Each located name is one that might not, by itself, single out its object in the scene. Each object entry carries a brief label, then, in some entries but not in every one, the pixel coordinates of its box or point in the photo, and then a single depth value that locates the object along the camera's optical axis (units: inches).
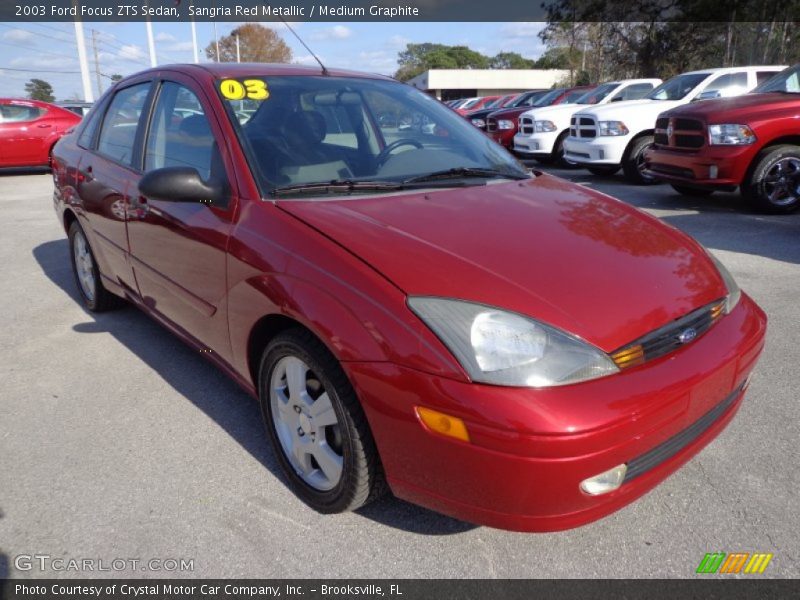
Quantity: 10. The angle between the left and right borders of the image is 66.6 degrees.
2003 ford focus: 68.7
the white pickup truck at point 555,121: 461.7
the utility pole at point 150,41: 1153.4
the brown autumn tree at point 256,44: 2516.0
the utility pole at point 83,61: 1032.2
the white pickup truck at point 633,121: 366.0
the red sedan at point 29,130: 499.8
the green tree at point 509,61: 3809.1
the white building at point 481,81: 2391.7
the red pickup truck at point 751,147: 263.6
